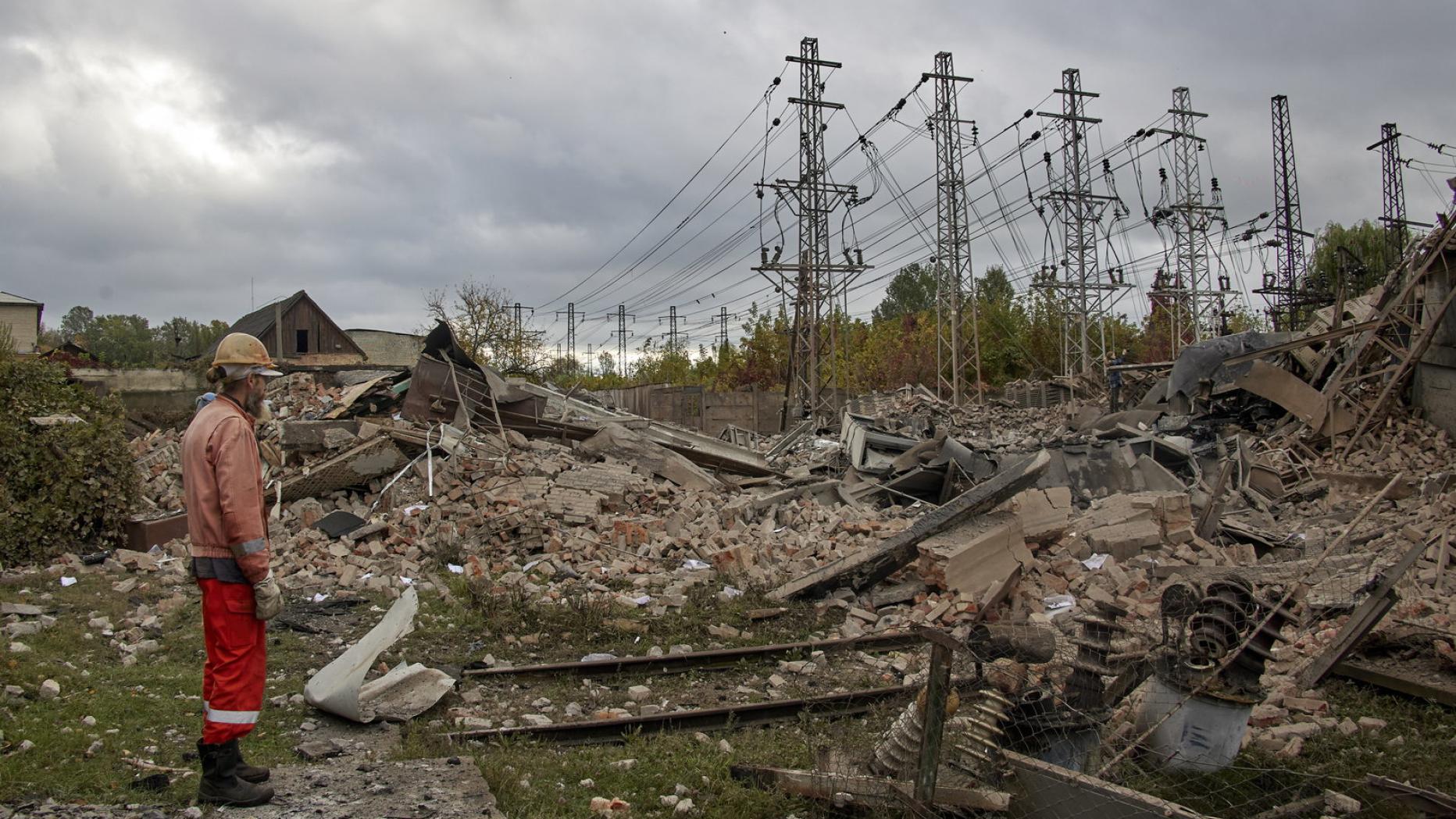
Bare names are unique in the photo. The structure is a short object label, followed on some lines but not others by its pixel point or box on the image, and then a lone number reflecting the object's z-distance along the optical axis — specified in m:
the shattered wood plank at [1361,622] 4.98
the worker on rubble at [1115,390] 24.91
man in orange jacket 3.87
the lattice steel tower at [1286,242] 37.72
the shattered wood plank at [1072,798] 3.43
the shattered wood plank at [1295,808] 3.88
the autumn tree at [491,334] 39.25
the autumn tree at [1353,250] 35.44
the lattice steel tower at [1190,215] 38.53
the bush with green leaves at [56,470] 9.66
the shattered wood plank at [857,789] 3.72
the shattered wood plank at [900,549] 9.03
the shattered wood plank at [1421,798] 3.67
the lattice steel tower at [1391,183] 37.01
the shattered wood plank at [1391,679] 5.57
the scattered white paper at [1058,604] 8.53
